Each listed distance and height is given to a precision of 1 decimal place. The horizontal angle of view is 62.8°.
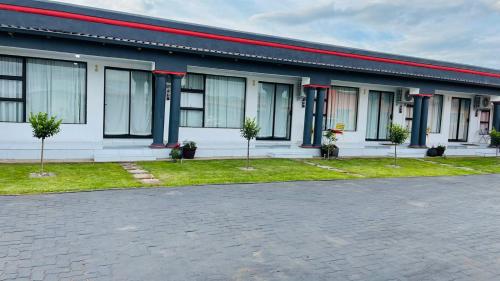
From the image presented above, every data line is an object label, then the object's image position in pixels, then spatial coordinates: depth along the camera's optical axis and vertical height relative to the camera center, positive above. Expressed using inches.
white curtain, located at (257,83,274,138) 686.5 +19.9
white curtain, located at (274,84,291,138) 698.8 +15.7
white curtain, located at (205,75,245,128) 636.7 +27.4
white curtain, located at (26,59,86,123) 520.1 +29.2
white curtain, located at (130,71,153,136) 585.9 +16.2
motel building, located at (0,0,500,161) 500.6 +47.6
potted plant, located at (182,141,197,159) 552.4 -44.5
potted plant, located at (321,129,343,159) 646.0 -39.2
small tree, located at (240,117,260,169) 515.8 -12.8
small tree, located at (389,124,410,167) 601.9 -11.0
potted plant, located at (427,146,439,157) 757.9 -44.3
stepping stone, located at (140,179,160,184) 394.3 -63.9
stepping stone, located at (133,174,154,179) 418.0 -63.0
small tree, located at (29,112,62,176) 406.3 -14.5
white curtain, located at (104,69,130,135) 567.8 +16.6
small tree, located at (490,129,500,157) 769.6 -12.5
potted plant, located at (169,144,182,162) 533.3 -47.7
